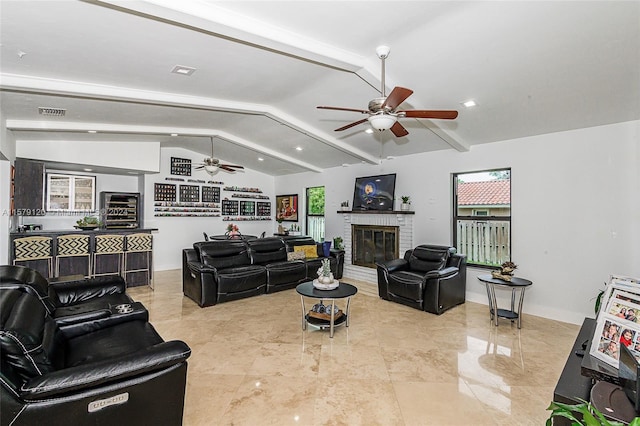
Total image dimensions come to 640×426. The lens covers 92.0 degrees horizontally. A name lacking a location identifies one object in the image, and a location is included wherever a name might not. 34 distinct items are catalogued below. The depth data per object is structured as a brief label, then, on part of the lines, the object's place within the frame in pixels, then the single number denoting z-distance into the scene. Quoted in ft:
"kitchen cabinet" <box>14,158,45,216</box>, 17.35
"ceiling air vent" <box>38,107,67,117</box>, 14.12
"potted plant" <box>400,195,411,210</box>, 20.54
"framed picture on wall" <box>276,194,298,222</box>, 30.71
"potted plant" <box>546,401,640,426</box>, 2.86
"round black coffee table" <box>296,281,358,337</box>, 12.29
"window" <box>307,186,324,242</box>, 28.37
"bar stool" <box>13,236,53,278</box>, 15.92
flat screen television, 21.71
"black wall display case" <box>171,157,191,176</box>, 26.43
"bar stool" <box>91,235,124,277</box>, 18.17
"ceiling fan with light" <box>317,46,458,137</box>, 8.90
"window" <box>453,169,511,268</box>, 16.53
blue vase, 22.86
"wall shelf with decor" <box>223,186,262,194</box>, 29.75
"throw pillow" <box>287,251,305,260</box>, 20.78
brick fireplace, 20.62
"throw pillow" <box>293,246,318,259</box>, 21.72
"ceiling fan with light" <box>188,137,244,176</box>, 21.48
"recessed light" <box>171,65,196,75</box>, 11.03
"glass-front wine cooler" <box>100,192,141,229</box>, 22.71
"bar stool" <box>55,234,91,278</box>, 17.02
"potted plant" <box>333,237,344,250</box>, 24.27
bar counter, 16.45
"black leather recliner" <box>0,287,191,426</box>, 4.99
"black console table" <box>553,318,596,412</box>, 5.19
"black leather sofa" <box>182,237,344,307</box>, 16.20
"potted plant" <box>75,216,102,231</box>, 18.66
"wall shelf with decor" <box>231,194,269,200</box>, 30.27
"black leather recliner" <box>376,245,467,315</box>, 14.98
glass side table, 13.30
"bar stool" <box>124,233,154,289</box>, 19.24
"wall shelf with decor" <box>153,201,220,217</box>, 25.72
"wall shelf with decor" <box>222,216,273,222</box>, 29.78
